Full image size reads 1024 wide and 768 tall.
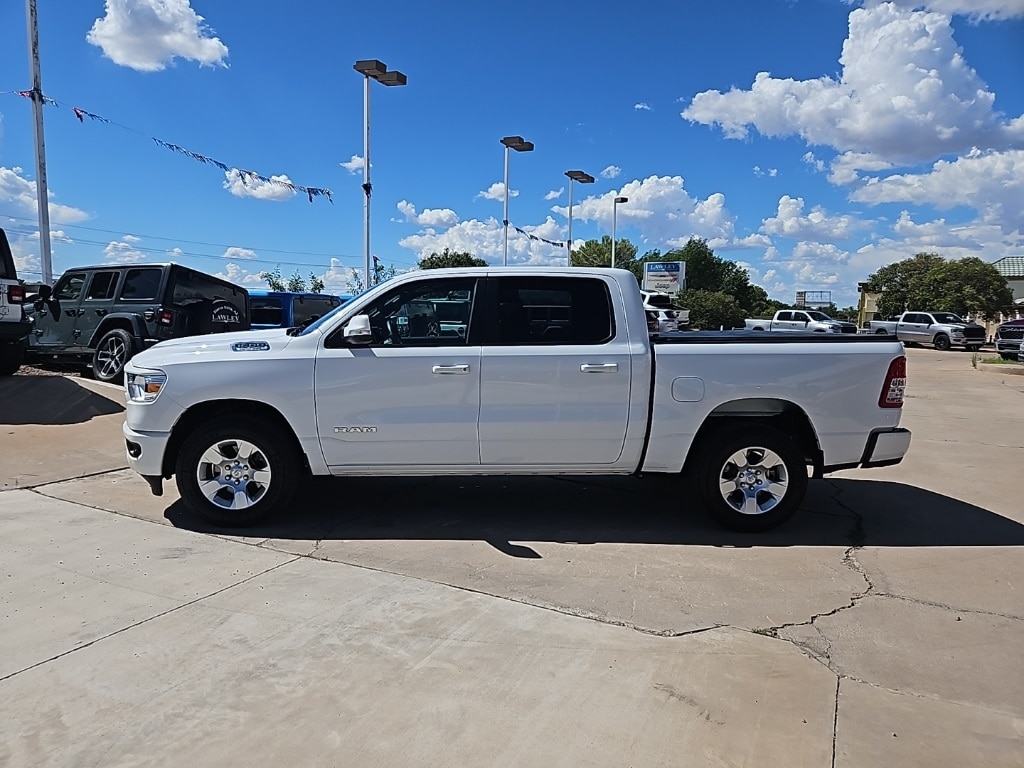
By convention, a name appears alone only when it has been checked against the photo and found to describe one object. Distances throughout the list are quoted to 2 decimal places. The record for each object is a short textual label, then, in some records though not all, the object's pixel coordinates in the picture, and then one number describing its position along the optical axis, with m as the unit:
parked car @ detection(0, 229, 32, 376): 9.91
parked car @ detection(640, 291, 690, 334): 27.93
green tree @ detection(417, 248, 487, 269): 40.84
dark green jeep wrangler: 10.78
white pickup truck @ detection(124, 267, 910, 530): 5.15
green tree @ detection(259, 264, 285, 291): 33.50
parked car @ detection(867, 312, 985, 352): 32.72
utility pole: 13.80
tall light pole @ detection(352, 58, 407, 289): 17.09
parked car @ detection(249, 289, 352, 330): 14.36
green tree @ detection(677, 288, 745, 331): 53.16
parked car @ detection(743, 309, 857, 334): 34.19
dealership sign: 46.88
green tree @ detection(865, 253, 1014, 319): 46.53
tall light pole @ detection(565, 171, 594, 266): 32.07
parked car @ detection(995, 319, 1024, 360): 23.84
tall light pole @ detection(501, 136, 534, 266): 25.36
